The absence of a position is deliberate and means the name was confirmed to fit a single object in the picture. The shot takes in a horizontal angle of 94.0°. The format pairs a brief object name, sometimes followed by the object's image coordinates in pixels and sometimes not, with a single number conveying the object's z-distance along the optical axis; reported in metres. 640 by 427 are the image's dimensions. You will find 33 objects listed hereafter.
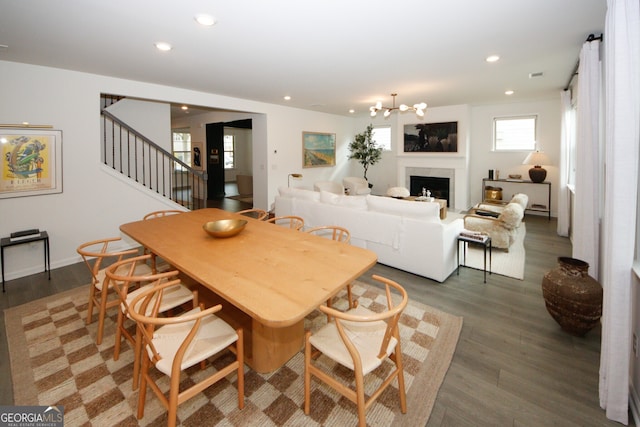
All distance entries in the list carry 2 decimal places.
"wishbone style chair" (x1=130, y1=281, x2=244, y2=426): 1.46
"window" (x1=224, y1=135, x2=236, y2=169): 12.95
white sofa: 3.46
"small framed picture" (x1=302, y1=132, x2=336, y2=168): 8.06
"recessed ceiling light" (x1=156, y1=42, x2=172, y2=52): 3.12
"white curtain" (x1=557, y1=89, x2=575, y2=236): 5.26
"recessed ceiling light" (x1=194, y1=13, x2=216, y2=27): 2.52
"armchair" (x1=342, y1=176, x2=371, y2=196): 8.30
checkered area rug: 1.76
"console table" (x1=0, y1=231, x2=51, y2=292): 3.44
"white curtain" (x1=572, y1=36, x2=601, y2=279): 2.93
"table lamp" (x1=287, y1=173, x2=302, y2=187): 7.56
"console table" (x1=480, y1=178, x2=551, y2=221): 6.70
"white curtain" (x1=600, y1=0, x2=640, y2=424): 1.67
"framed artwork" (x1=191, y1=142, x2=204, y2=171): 9.88
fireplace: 8.09
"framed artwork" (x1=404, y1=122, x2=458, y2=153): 7.60
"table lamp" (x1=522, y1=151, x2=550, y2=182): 6.22
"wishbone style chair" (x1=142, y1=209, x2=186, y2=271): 3.92
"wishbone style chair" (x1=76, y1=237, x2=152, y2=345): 2.26
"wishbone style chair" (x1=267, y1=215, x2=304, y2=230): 5.24
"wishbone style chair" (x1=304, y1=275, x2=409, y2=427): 1.46
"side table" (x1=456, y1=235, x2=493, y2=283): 3.60
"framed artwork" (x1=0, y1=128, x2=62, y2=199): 3.61
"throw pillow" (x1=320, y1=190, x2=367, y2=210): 4.12
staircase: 5.49
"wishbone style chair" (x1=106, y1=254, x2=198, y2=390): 1.83
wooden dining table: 1.54
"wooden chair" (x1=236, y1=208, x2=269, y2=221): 7.00
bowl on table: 2.55
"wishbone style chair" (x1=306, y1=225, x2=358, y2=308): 4.27
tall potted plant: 9.12
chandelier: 5.35
